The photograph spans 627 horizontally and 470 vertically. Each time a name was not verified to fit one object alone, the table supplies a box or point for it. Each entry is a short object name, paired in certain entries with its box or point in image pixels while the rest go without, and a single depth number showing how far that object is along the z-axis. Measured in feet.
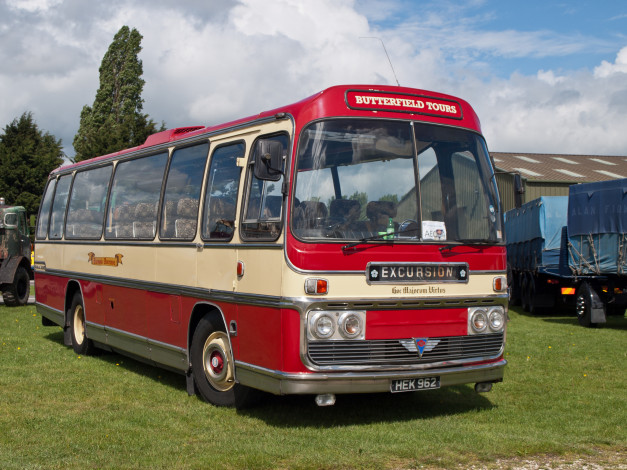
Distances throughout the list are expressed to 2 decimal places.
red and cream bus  23.44
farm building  147.02
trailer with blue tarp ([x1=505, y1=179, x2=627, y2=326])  57.57
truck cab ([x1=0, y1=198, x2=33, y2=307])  67.15
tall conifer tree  182.80
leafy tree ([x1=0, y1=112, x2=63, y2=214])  175.42
